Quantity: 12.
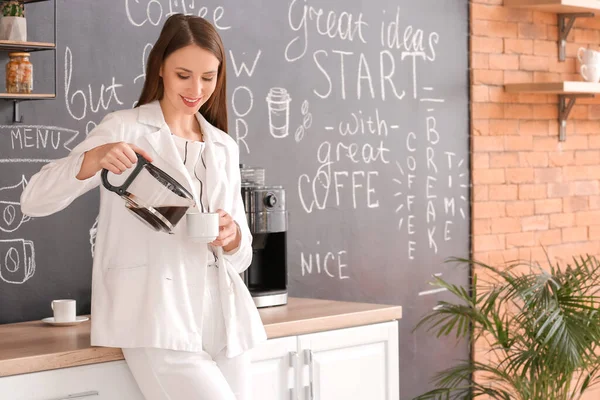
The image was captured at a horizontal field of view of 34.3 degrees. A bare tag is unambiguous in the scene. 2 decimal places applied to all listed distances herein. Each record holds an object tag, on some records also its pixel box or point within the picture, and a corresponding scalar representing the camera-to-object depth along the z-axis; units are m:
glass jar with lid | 2.86
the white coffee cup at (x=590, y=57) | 4.55
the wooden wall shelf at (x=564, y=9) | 4.38
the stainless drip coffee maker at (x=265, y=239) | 3.16
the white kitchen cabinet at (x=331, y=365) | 2.83
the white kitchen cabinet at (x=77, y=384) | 2.28
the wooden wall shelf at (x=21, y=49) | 2.81
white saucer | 2.83
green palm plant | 3.44
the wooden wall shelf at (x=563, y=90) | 4.36
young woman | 2.33
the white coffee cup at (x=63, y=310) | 2.83
